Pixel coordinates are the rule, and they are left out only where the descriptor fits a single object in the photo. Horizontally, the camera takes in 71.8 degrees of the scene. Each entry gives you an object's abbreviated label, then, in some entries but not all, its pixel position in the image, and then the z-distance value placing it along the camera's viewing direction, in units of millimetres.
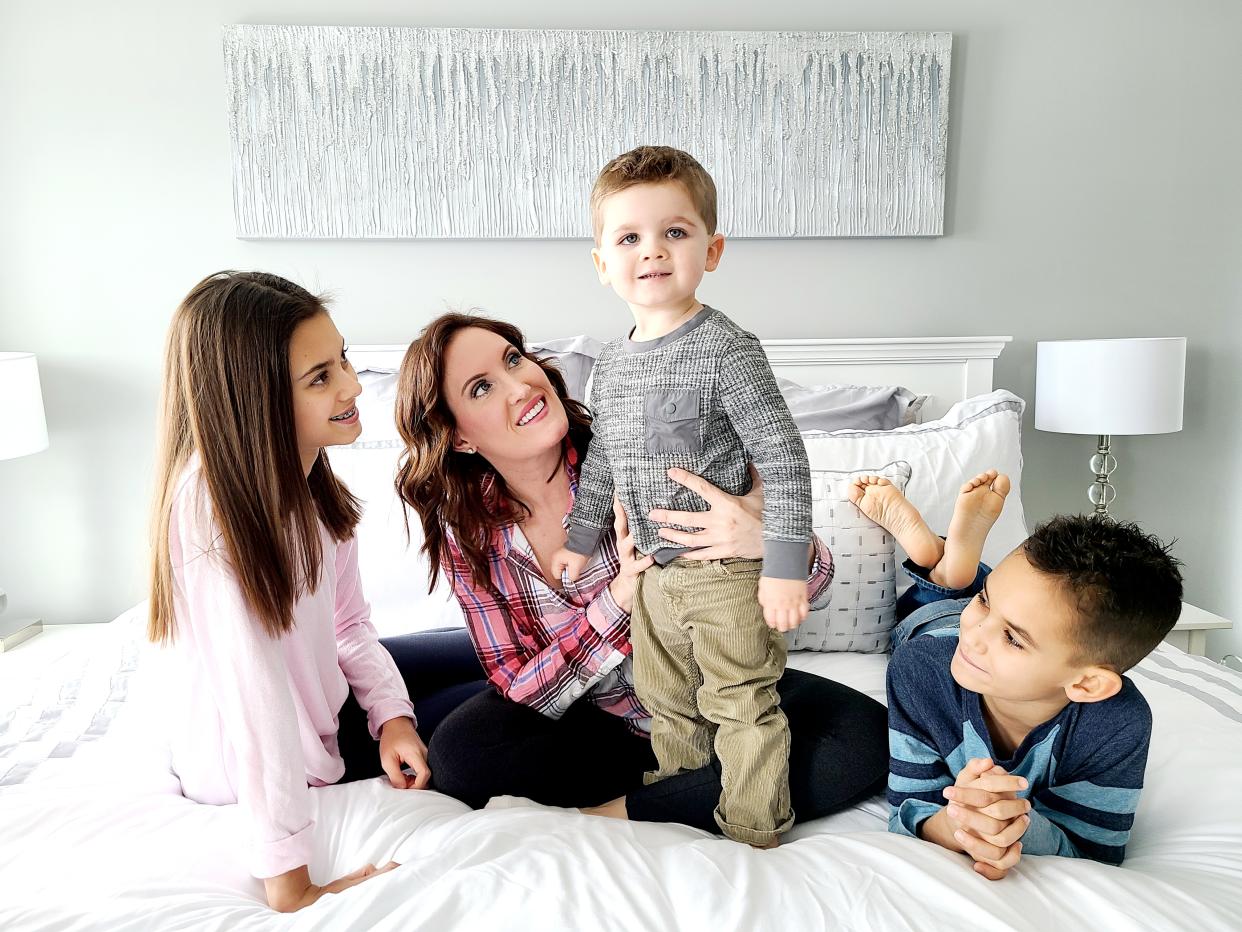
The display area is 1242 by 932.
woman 1176
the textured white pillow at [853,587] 1608
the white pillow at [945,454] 1850
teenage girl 984
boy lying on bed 982
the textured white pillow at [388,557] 1809
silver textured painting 2408
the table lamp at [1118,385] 2287
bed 837
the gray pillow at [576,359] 2229
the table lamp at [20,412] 2227
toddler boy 1112
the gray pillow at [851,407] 2195
